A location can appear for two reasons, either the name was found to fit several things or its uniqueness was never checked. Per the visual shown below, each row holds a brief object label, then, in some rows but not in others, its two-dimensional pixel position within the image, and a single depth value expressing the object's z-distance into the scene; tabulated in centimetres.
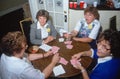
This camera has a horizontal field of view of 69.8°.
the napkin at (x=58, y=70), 101
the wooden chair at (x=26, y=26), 167
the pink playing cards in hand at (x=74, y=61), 109
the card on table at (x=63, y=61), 110
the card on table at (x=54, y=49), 124
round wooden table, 103
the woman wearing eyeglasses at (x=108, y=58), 90
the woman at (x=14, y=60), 85
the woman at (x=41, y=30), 150
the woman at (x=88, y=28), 146
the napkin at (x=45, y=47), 128
